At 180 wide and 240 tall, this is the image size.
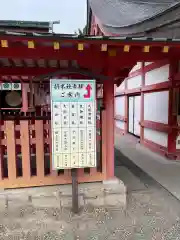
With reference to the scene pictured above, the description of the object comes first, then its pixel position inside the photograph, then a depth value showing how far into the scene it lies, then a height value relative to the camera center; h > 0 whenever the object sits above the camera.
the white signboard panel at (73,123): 2.84 -0.21
